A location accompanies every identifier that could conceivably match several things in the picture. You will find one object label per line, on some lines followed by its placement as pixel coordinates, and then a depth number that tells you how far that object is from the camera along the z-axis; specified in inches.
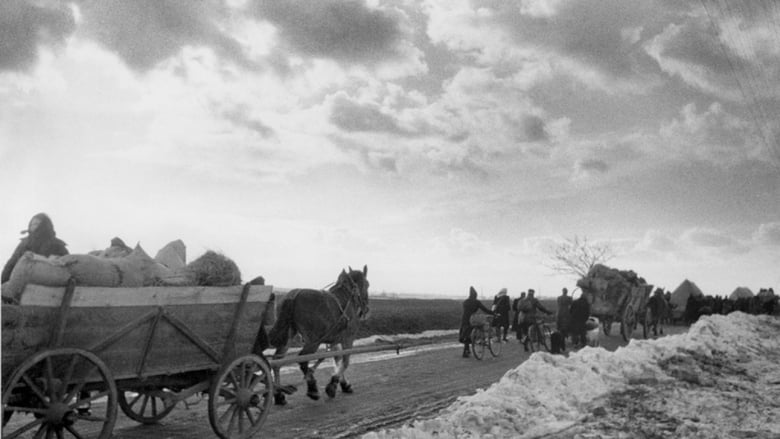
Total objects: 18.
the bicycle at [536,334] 818.8
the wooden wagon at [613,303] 983.6
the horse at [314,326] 418.6
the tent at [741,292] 3118.1
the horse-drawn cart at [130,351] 215.5
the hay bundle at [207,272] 275.9
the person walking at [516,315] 892.1
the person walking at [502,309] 946.7
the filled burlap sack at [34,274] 221.3
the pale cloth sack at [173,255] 293.7
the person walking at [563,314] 780.6
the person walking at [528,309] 815.7
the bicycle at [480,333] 716.7
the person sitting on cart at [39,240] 286.0
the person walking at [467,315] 729.0
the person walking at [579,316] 769.6
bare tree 2741.1
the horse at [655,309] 1175.6
